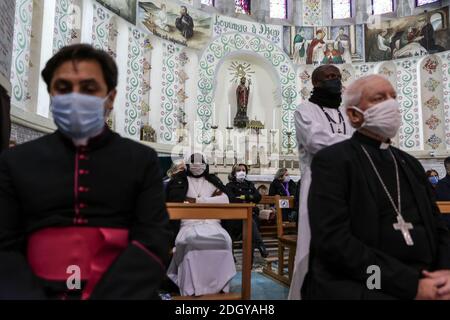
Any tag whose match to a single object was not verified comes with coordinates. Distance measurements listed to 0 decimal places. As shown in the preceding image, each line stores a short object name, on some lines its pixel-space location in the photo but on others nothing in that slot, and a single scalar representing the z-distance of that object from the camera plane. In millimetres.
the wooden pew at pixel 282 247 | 4277
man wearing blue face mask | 1441
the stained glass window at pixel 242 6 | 14383
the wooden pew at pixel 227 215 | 3436
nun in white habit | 4055
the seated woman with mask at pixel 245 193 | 6535
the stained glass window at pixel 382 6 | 14312
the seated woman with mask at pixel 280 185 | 8688
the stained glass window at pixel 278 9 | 15024
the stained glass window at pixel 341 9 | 14970
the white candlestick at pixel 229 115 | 13484
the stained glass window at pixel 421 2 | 13502
